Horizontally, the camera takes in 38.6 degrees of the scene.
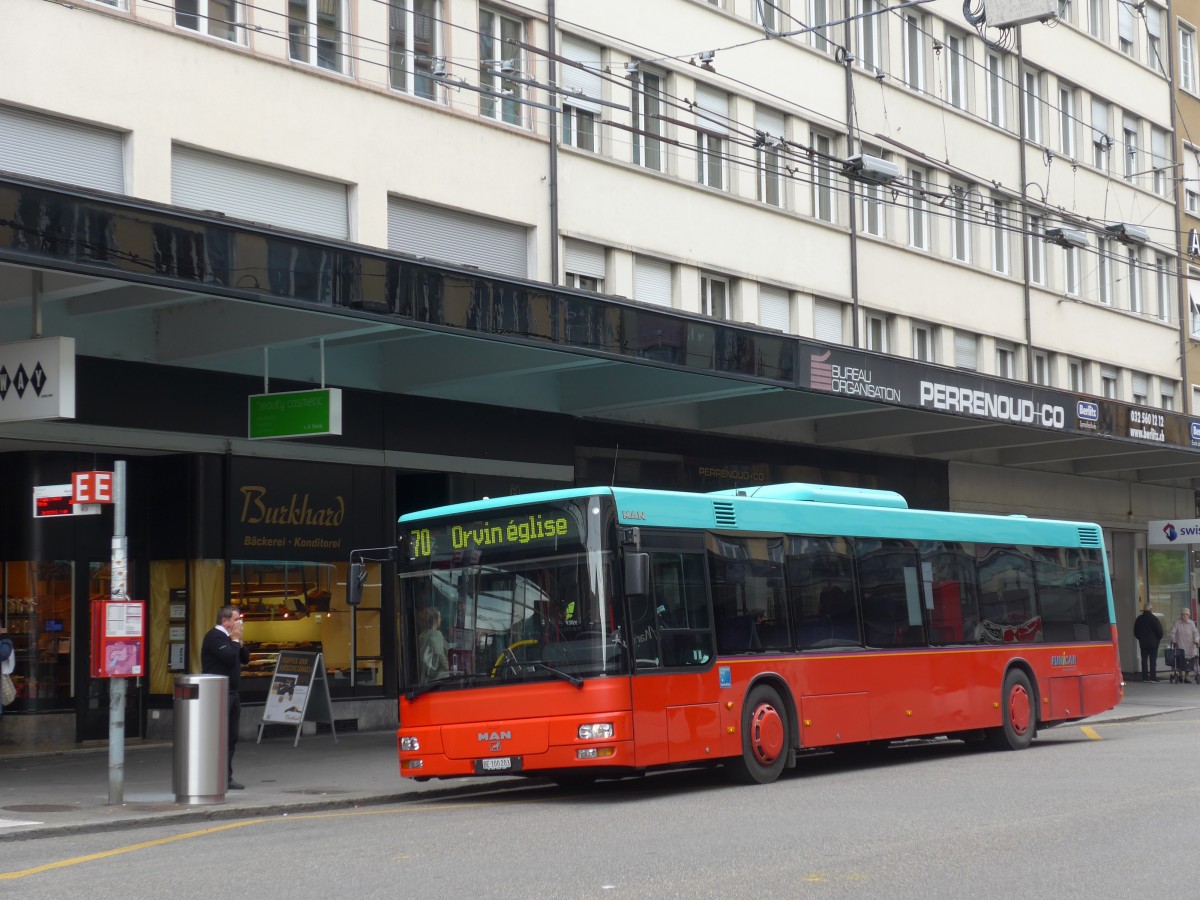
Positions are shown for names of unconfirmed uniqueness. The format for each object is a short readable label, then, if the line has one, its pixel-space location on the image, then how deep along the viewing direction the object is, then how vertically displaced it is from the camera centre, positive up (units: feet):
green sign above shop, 60.03 +7.29
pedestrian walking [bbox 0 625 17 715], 58.95 -1.75
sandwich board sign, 65.57 -2.89
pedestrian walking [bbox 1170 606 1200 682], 120.26 -2.57
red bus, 44.83 -0.63
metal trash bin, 46.88 -3.34
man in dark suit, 49.98 -1.03
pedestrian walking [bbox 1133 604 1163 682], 119.24 -2.24
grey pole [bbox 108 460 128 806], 46.11 -1.97
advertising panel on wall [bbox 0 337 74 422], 48.93 +6.95
